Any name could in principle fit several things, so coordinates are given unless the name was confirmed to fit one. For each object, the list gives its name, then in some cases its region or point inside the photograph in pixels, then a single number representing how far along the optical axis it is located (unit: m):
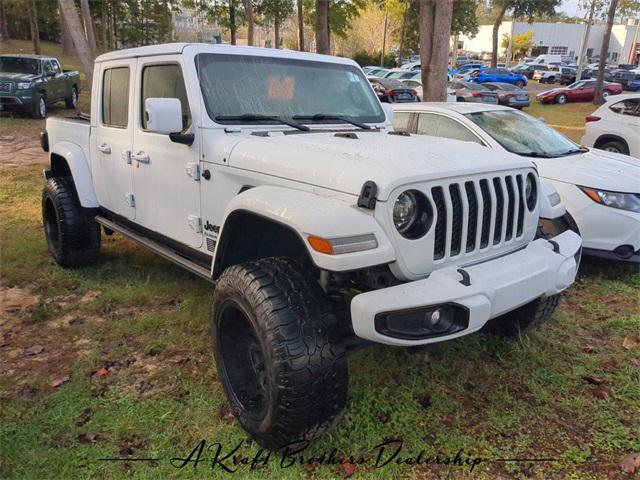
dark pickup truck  13.98
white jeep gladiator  2.31
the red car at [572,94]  28.15
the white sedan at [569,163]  4.90
